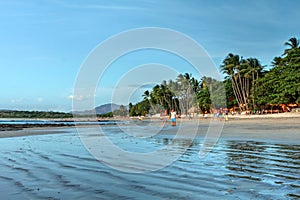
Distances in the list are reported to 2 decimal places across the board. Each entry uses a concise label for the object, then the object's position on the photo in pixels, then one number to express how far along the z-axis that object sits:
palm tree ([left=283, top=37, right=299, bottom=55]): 42.57
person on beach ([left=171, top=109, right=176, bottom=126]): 24.77
